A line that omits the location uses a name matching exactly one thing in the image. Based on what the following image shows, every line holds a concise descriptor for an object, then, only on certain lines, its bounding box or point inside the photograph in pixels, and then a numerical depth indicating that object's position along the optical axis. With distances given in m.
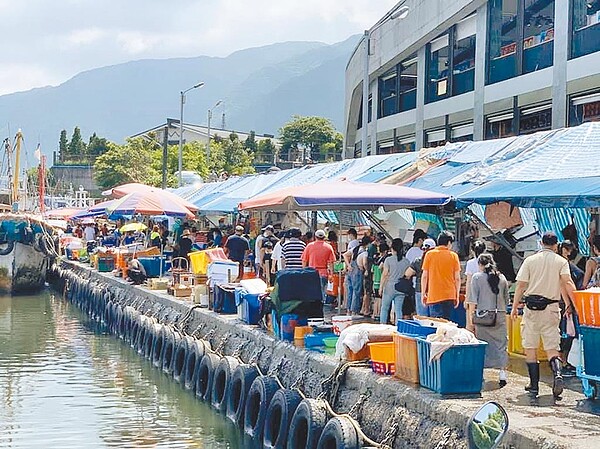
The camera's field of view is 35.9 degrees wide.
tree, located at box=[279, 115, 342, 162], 85.56
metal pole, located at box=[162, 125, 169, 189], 51.02
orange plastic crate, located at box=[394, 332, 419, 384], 9.83
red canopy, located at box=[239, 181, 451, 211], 13.45
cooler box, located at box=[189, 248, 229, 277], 20.30
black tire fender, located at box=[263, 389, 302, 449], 11.75
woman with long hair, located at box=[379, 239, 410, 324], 14.23
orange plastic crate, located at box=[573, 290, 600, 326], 8.94
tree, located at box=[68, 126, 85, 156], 101.22
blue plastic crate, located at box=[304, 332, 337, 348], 13.08
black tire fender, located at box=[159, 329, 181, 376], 18.55
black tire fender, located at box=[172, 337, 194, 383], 17.59
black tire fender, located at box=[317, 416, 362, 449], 9.64
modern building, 21.23
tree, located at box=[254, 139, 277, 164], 87.22
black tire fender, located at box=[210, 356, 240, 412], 14.69
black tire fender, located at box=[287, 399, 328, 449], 10.61
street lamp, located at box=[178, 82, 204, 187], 50.08
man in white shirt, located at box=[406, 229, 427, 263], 14.36
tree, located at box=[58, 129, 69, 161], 100.81
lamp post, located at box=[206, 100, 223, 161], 61.50
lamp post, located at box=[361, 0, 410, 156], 25.74
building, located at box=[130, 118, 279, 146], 93.85
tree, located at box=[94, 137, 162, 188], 71.81
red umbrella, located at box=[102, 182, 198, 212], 24.33
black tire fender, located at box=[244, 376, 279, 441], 12.75
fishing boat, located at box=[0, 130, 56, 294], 34.06
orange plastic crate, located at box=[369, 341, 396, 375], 10.52
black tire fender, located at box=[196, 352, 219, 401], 15.69
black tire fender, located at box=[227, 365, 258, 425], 13.88
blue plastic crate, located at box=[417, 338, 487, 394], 9.27
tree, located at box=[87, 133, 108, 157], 98.50
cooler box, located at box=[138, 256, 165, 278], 26.69
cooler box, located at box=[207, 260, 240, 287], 18.44
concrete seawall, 7.86
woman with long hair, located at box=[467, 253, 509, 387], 10.73
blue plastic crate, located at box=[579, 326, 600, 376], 8.98
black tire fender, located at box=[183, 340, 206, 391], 16.64
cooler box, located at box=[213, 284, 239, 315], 17.84
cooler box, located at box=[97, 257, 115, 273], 31.77
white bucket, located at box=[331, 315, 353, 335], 12.80
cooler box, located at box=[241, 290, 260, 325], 15.87
